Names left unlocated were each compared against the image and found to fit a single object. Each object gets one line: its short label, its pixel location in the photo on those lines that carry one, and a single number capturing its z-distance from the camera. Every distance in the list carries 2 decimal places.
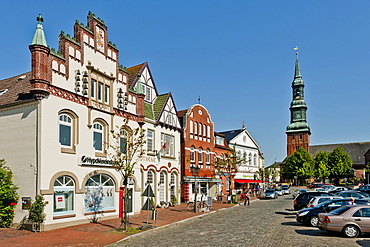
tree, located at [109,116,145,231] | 19.31
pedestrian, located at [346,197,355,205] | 21.70
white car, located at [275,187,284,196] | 57.29
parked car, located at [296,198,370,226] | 20.34
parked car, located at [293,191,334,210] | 28.08
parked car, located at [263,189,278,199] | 49.16
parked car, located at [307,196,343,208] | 24.88
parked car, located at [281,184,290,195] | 61.29
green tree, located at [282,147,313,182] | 93.19
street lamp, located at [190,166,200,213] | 32.85
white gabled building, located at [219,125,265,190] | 54.97
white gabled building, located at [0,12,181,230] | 19.70
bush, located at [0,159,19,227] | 19.33
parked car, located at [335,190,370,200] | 32.12
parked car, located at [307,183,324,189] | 70.51
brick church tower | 111.94
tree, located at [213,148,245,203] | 42.09
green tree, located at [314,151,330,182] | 95.69
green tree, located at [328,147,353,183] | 96.75
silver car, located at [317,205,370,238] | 16.31
